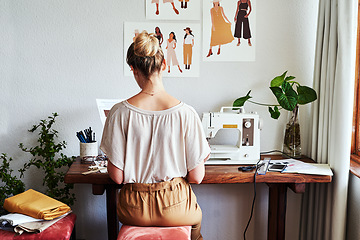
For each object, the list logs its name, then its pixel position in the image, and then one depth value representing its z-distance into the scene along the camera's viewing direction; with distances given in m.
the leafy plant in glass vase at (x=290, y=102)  2.38
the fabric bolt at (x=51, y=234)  1.89
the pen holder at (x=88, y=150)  2.39
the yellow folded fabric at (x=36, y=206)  1.99
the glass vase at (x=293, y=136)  2.58
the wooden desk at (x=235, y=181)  2.16
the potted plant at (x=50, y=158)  2.48
